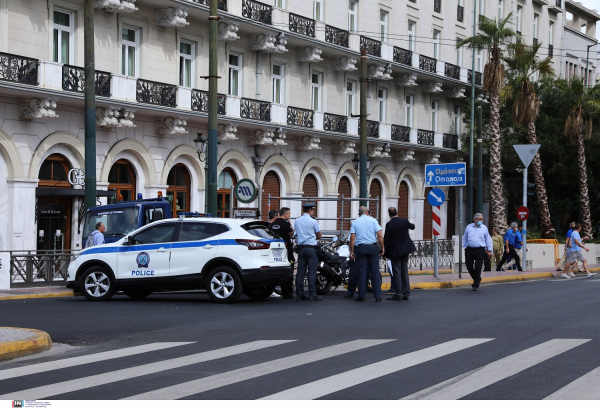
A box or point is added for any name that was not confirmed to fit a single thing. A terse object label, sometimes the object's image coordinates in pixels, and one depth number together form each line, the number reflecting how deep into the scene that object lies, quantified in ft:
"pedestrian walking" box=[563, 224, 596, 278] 88.77
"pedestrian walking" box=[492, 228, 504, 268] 100.07
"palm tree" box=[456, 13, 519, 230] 130.72
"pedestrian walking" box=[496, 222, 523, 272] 96.12
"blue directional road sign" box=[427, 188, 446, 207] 77.25
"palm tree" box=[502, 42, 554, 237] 132.98
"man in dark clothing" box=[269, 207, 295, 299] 56.85
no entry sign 95.44
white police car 52.65
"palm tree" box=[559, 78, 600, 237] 143.13
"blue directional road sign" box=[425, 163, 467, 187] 77.30
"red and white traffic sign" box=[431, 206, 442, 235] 76.18
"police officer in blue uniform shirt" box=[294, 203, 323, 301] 54.44
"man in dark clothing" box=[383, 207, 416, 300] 56.08
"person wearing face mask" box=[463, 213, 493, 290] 66.54
